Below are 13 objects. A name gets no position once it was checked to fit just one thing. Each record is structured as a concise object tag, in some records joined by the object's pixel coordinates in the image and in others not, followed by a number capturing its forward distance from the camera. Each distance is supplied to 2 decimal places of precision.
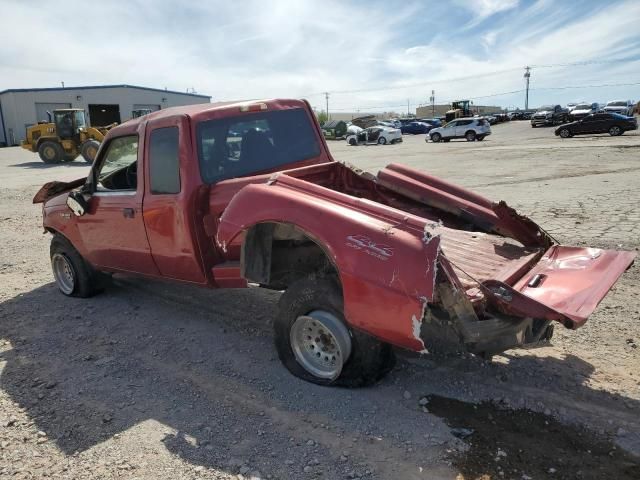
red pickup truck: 2.88
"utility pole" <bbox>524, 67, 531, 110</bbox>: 100.38
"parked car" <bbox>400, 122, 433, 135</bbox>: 53.91
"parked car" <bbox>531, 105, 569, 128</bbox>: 44.95
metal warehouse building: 53.25
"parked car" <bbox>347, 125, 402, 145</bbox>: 36.19
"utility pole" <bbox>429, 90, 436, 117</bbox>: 91.06
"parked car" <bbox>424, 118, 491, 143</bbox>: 35.19
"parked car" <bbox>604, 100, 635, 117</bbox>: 47.01
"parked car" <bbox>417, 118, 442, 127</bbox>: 54.62
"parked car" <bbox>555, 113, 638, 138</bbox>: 28.56
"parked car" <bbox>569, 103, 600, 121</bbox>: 42.69
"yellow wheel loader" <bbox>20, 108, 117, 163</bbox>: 25.05
